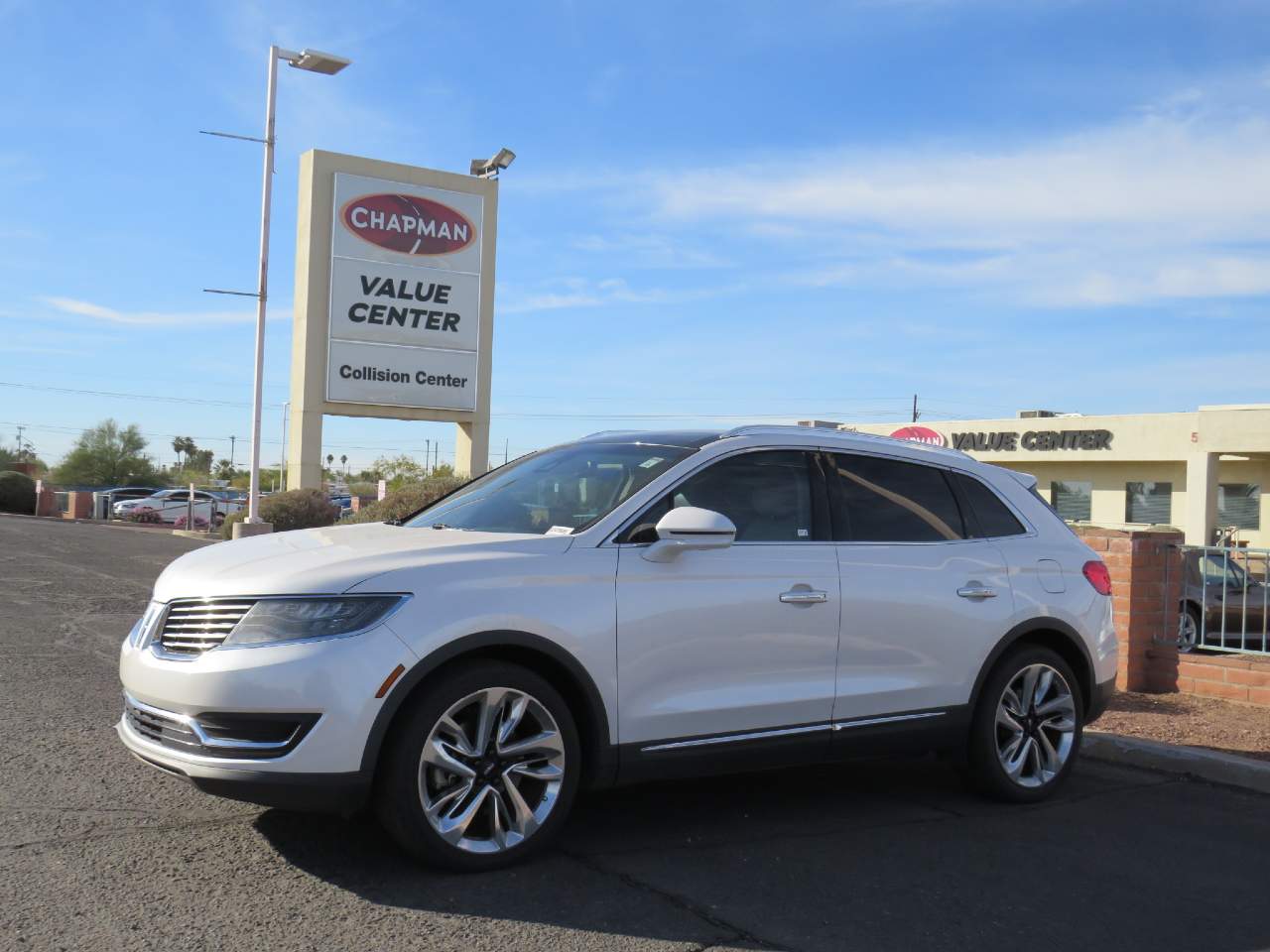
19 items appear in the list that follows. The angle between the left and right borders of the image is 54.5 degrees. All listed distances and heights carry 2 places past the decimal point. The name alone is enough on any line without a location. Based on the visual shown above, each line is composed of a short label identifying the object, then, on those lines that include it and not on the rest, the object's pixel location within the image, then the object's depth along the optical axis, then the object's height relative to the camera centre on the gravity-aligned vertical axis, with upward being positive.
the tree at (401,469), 62.33 +1.55
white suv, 4.47 -0.54
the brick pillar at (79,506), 43.50 -0.69
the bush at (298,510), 25.98 -0.33
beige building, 35.34 +2.06
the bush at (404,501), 19.91 -0.03
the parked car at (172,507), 40.03 -0.59
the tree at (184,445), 147.62 +5.34
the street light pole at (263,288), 24.20 +4.09
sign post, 27.75 +4.62
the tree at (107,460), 83.69 +1.85
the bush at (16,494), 44.84 -0.37
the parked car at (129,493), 47.59 -0.20
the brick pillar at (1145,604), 9.55 -0.60
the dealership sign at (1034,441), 39.84 +2.75
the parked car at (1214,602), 9.80 -0.61
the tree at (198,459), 149.00 +3.83
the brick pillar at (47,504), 45.72 -0.71
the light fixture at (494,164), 30.38 +8.42
